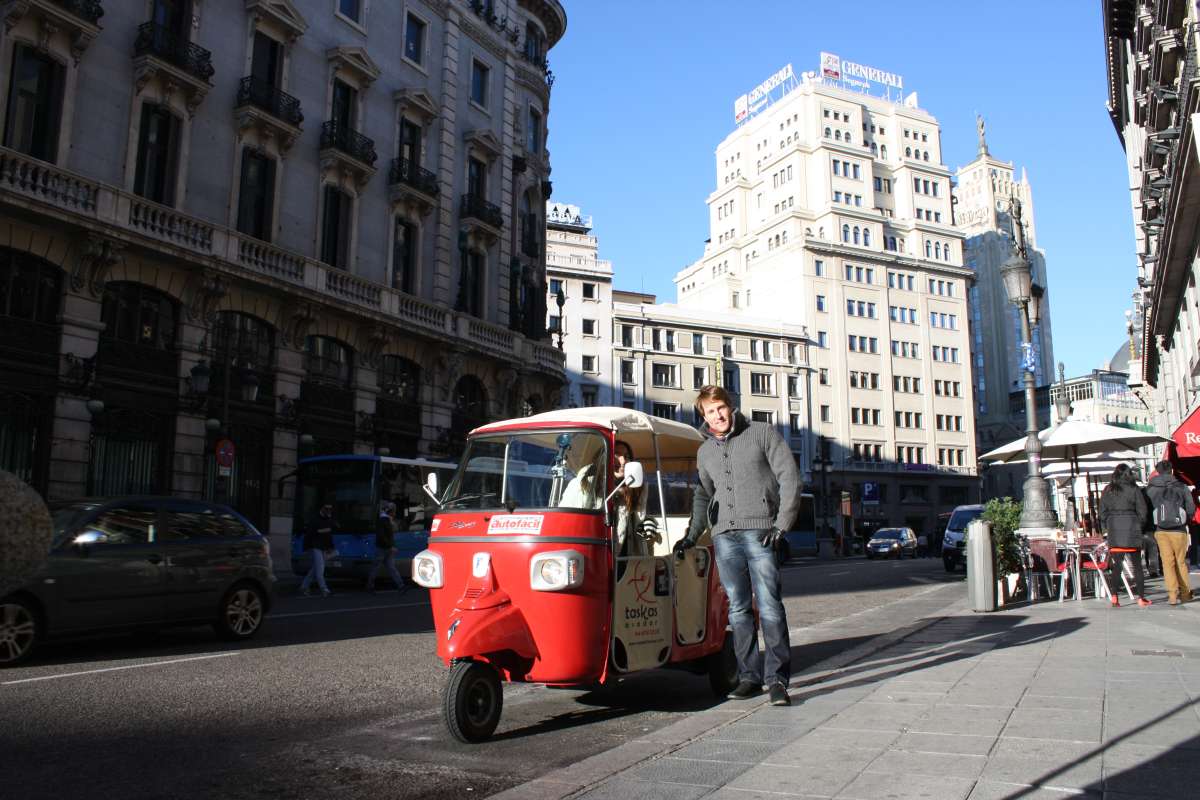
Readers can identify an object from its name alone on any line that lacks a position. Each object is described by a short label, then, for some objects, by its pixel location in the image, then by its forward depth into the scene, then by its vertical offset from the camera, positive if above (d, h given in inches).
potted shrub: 531.2 -2.1
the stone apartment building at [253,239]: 797.2 +327.4
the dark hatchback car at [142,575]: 339.6 -14.9
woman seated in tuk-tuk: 245.1 +5.9
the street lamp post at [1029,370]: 578.6 +109.9
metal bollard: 492.1 -14.6
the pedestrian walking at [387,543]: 760.3 -2.7
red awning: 781.9 +90.4
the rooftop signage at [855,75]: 3521.2 +1819.7
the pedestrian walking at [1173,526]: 500.1 +9.3
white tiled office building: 2994.6 +912.2
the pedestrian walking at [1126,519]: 504.1 +13.2
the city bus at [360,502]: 861.8 +36.3
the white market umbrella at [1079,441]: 636.1 +71.6
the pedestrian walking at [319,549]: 709.0 -7.4
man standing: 242.8 +6.5
